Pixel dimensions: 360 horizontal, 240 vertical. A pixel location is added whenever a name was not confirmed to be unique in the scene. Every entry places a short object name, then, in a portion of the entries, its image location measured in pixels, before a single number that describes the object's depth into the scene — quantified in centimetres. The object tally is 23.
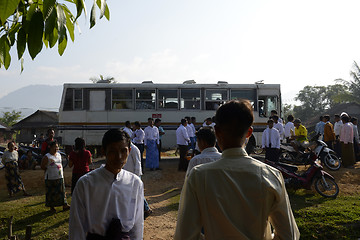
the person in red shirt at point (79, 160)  714
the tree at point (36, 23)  156
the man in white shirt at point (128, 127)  1094
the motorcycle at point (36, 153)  1315
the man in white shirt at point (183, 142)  1152
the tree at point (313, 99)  4009
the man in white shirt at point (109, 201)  240
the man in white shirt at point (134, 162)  586
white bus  1499
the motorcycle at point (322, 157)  1038
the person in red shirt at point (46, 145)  974
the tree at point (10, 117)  4044
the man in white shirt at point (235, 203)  170
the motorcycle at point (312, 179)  783
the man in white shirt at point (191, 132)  1300
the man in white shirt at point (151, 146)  1177
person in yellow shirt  1051
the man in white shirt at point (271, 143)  994
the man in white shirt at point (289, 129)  1197
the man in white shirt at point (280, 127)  1184
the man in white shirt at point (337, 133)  1220
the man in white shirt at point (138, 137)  1137
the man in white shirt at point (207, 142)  398
